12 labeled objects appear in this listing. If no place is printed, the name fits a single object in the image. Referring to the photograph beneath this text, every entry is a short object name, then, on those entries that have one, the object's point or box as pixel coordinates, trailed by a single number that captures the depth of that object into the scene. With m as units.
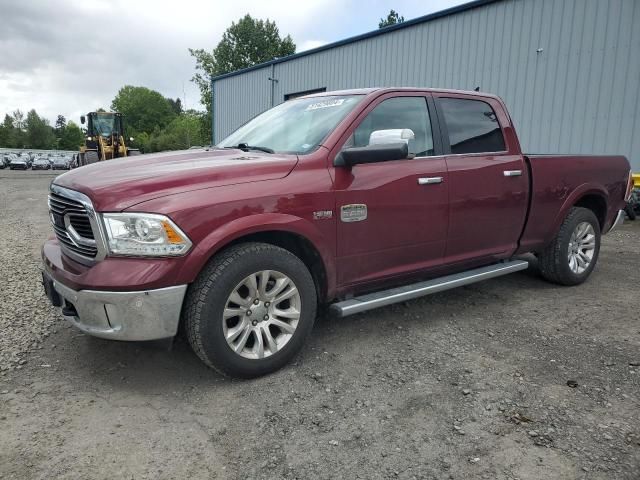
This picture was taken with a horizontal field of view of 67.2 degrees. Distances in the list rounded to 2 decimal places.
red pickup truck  2.62
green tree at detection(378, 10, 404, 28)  59.66
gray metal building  9.88
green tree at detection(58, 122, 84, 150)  101.56
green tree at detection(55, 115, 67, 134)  109.32
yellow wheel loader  25.07
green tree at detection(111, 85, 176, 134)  101.19
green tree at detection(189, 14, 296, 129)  55.78
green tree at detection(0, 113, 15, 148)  87.56
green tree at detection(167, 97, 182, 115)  118.19
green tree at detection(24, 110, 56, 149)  91.38
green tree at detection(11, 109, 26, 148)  89.25
